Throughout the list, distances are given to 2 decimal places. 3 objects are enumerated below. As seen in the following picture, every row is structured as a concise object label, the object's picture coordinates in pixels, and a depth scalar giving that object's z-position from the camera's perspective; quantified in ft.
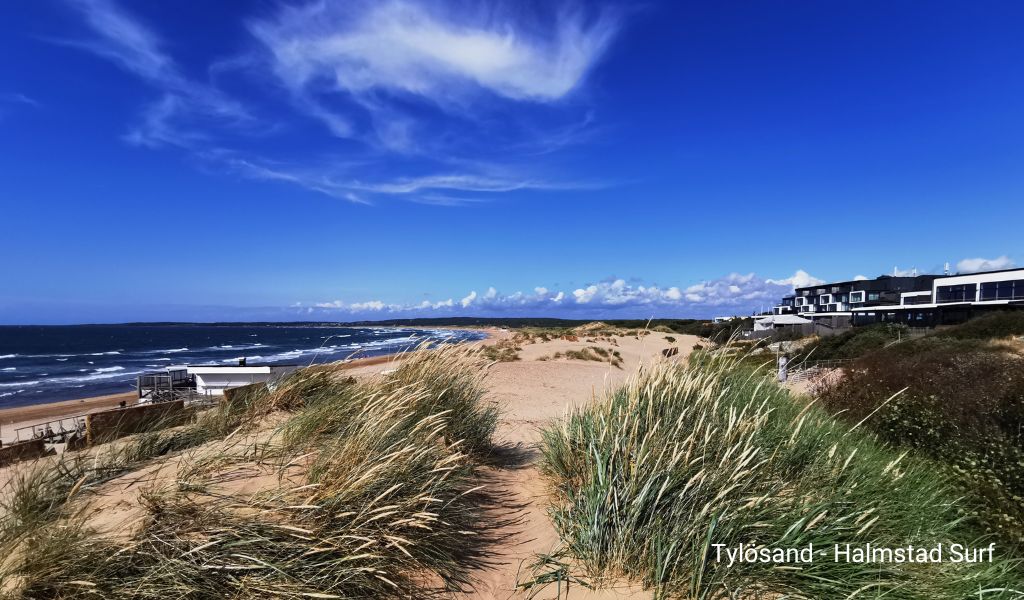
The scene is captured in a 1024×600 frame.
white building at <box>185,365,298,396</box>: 62.69
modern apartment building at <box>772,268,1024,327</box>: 135.23
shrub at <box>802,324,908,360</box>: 63.21
